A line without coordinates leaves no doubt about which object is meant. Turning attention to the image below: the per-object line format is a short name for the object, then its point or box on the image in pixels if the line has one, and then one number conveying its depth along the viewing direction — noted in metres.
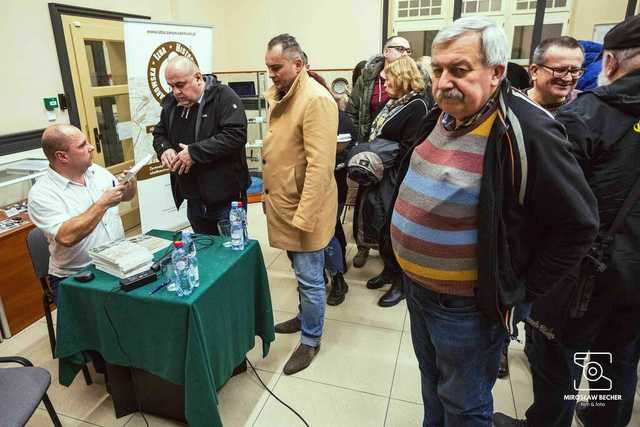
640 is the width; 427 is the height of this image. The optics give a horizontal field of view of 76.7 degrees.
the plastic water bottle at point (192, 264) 1.56
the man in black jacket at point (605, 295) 1.21
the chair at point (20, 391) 1.34
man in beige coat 1.78
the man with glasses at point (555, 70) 1.68
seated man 1.77
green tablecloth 1.51
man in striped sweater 1.00
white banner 3.36
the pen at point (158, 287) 1.54
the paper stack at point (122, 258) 1.61
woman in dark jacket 2.21
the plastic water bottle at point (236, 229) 1.80
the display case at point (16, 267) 2.45
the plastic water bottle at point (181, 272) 1.50
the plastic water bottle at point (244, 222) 1.87
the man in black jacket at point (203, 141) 2.16
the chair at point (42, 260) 1.99
